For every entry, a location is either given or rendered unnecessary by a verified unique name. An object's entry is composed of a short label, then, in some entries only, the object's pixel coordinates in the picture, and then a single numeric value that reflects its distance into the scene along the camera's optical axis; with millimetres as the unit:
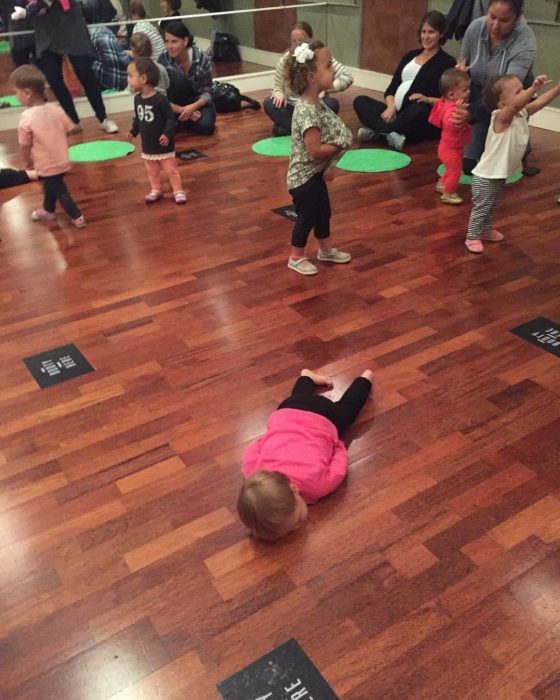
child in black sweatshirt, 3580
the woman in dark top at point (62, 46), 4797
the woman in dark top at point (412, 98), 4578
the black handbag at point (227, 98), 5879
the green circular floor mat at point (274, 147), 4863
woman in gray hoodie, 3670
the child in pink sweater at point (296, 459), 1618
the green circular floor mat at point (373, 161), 4465
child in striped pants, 2883
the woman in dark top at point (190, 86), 5195
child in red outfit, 3559
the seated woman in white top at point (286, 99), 4711
